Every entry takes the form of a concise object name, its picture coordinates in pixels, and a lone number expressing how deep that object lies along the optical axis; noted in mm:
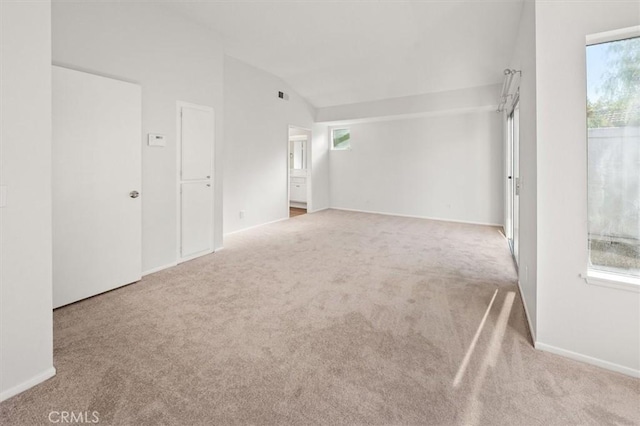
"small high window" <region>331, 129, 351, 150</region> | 8460
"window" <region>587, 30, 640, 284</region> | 1775
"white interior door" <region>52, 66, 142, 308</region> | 2674
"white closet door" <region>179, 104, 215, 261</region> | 3951
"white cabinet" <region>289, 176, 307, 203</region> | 9328
